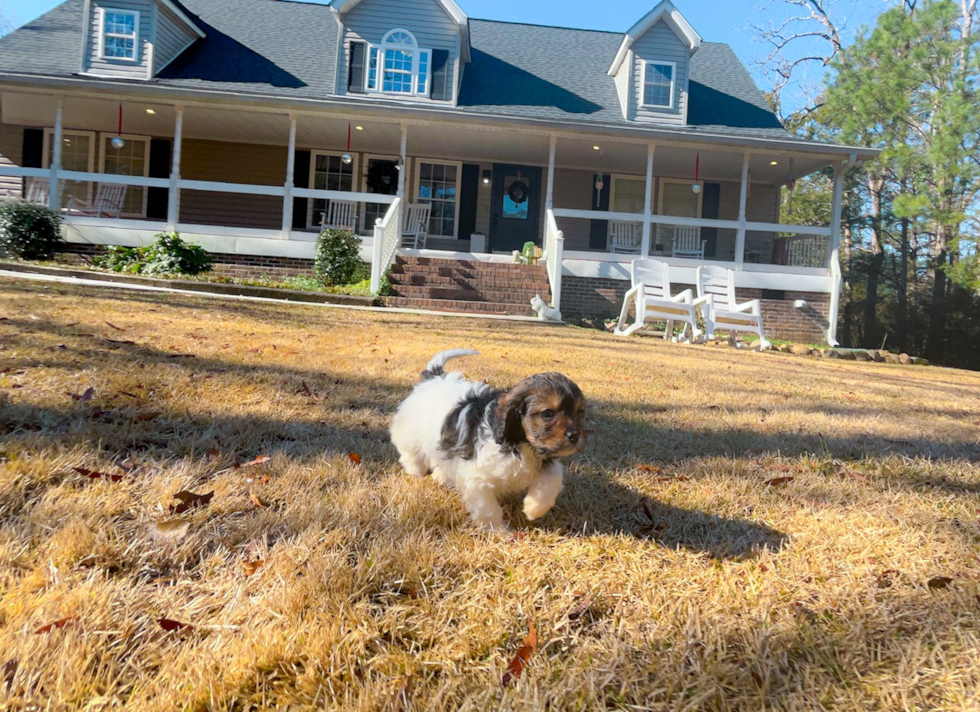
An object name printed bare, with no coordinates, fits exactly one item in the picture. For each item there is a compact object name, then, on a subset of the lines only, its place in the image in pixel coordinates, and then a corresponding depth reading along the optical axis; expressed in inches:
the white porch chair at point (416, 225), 671.8
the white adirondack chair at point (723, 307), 476.4
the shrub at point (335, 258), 552.1
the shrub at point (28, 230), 529.0
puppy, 88.1
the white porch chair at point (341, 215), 658.6
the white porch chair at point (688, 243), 684.1
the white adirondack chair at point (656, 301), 467.5
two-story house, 594.5
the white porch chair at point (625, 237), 673.0
